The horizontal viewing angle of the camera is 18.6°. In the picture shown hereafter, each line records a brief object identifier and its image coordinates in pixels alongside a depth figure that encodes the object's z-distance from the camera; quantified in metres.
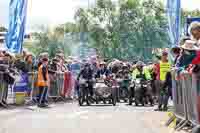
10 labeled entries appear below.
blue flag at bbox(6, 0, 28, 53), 21.75
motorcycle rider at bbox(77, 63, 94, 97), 23.31
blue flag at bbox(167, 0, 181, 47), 18.39
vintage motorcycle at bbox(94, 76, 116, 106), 23.45
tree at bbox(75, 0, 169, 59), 55.84
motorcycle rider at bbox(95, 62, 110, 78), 27.78
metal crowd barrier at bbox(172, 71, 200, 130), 11.37
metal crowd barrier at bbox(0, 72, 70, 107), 20.66
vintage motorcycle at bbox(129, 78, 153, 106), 23.80
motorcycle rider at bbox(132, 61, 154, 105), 23.93
